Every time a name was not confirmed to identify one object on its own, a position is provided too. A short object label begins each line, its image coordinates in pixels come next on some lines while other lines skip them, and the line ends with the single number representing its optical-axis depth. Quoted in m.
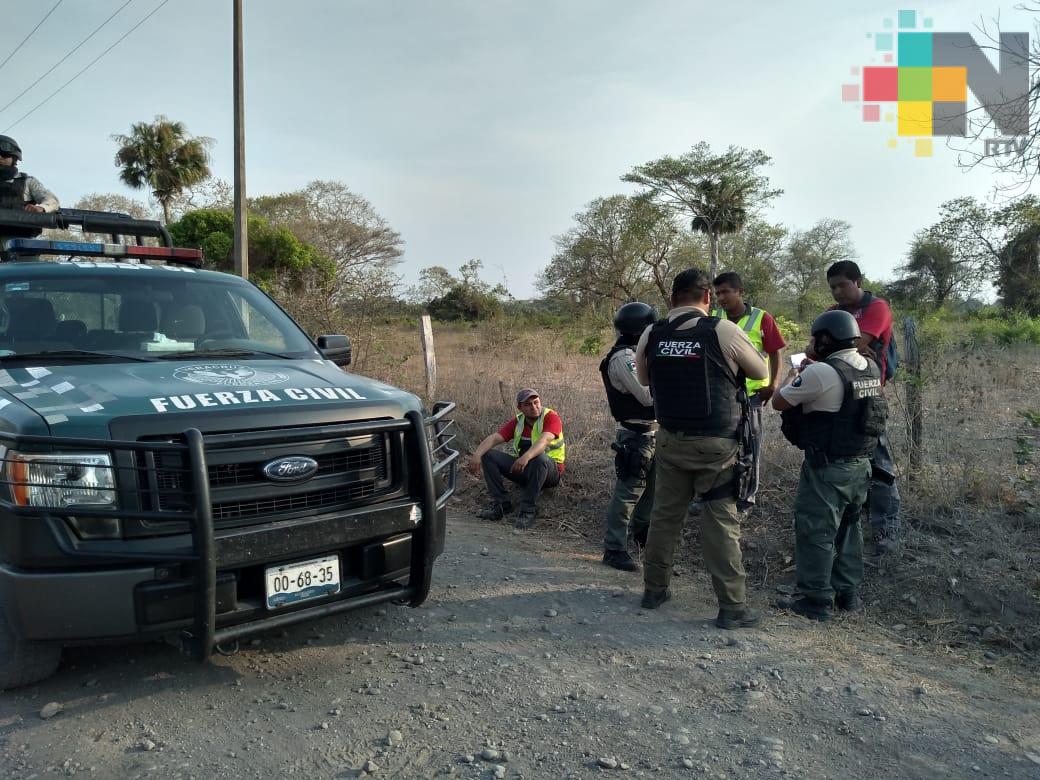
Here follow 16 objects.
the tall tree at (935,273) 34.19
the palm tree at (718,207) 34.09
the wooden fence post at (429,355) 9.75
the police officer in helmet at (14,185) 6.30
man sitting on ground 6.24
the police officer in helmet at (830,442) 4.21
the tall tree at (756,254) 39.56
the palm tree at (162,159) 29.88
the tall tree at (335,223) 34.62
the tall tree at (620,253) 34.56
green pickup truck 2.78
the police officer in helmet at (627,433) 5.13
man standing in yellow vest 5.39
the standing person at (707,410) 4.09
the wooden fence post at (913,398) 5.59
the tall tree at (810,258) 45.28
